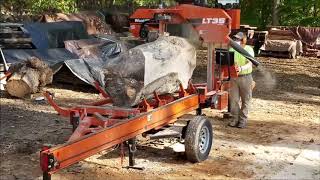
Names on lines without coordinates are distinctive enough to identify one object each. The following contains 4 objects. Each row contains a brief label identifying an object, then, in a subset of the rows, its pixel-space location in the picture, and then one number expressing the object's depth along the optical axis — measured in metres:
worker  8.90
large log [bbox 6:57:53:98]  11.24
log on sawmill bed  6.59
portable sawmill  4.98
